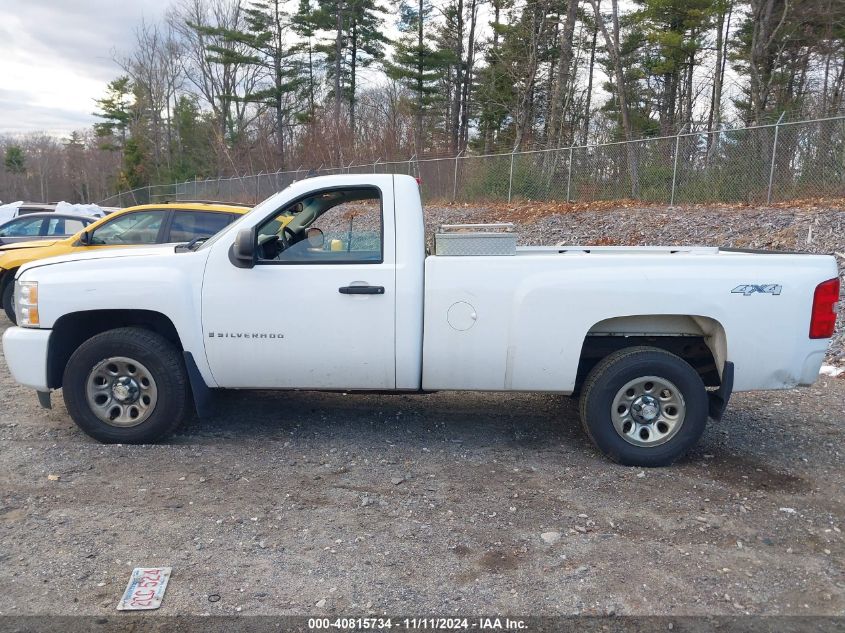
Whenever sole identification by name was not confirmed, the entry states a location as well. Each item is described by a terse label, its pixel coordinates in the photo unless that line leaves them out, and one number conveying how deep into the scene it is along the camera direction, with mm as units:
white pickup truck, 4660
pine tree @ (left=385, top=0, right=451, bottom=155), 37000
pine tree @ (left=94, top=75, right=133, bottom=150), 65812
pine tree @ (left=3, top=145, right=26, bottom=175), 86812
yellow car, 9273
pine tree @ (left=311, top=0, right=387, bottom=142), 41312
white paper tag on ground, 3137
